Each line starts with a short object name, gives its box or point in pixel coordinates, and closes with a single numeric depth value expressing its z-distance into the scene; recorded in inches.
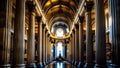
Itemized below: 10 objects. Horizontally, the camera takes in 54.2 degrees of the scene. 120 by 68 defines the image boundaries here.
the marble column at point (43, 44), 789.8
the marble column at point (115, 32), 246.8
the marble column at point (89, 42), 503.3
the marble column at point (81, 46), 644.4
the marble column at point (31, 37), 513.5
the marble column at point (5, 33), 311.1
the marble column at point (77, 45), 777.5
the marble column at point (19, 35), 329.3
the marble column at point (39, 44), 668.0
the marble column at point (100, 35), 333.8
